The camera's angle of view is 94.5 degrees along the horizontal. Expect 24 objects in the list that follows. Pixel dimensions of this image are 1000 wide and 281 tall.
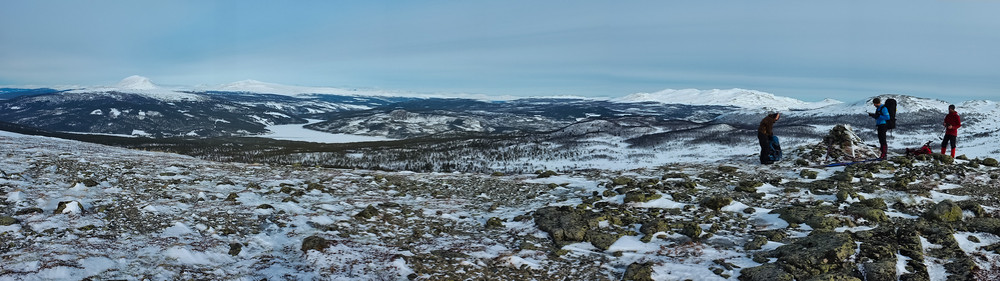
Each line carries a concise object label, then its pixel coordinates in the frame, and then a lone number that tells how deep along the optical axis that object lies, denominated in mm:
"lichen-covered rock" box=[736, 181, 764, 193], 14557
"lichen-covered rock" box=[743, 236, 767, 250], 9227
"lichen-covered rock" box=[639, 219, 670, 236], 10500
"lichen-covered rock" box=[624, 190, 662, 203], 13555
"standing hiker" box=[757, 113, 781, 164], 19447
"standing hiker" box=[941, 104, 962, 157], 18844
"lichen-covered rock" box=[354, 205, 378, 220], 11962
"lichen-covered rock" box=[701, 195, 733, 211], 12533
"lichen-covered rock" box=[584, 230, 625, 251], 9766
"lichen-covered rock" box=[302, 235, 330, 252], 9156
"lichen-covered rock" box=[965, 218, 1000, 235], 8883
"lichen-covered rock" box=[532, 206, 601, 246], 10352
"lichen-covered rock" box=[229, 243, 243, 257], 8797
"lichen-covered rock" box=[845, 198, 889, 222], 10539
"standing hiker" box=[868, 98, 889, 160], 18922
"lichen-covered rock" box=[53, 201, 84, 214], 10258
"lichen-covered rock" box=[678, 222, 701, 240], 10031
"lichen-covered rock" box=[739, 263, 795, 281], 7449
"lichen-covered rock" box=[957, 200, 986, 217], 10266
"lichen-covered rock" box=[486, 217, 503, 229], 11656
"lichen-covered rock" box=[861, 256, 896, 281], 7184
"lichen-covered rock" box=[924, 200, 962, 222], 9969
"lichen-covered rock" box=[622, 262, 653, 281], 7895
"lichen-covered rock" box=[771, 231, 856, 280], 7641
